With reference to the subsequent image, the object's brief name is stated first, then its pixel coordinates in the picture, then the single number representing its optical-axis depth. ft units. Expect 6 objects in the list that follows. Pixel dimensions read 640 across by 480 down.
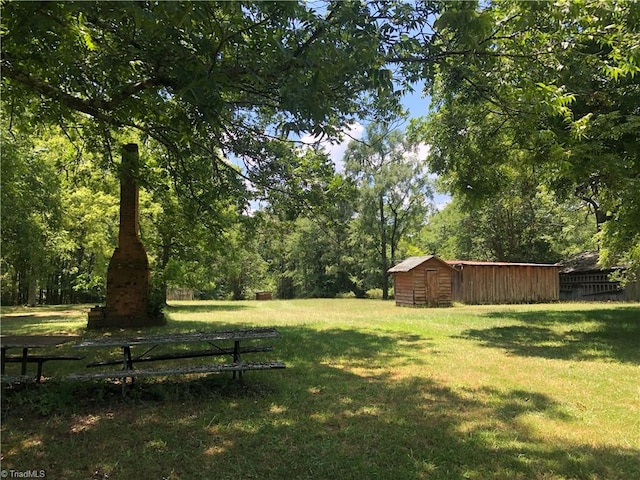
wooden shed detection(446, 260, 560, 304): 92.53
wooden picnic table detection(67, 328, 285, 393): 17.12
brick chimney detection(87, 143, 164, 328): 41.68
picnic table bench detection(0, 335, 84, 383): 17.28
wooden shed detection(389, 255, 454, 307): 82.79
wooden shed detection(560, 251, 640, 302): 95.77
